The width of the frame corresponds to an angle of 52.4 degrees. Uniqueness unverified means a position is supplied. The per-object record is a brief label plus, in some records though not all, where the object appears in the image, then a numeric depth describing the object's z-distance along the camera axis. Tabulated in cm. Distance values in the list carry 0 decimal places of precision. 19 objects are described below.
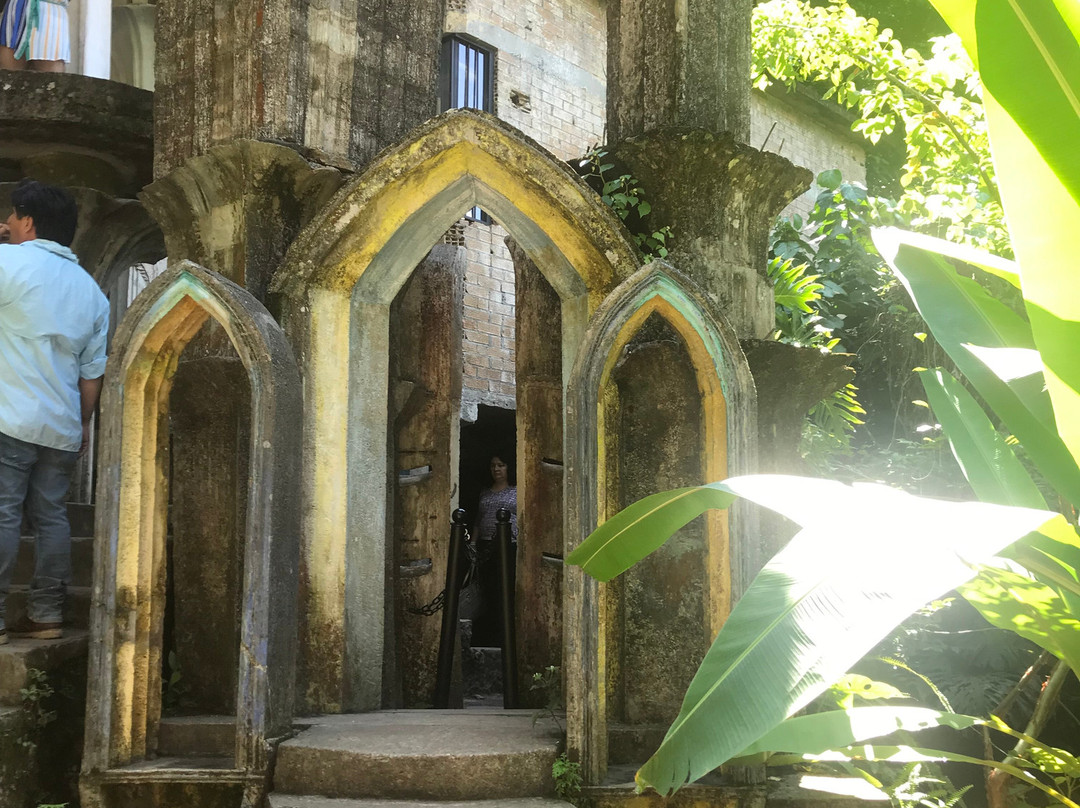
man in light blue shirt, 402
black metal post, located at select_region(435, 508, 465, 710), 516
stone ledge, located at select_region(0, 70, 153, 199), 571
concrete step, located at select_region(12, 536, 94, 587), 502
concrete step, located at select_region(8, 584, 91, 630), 454
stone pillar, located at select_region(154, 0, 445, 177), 432
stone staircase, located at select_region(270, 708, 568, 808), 330
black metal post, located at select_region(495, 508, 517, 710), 496
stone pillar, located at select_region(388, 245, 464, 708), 516
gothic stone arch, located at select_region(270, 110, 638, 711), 396
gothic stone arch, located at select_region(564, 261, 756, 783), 334
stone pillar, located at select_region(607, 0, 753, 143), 441
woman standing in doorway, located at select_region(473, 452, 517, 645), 811
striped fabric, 743
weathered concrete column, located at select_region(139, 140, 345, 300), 414
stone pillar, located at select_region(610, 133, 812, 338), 421
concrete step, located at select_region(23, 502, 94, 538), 584
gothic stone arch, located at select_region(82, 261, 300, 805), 346
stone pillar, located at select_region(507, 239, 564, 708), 485
